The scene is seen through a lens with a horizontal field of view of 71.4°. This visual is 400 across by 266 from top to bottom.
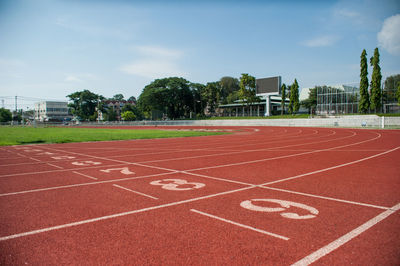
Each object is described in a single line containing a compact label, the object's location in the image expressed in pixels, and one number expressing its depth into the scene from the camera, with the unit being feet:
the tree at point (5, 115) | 400.88
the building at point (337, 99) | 165.78
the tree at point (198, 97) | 281.95
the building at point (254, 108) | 248.18
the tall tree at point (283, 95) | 227.81
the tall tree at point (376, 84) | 154.71
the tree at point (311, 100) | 257.96
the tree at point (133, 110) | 390.21
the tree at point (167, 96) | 257.75
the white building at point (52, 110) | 465.47
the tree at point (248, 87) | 218.07
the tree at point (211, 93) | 276.21
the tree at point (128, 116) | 346.13
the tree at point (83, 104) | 378.98
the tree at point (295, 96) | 214.48
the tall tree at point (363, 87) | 157.69
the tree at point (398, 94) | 147.84
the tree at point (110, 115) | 376.68
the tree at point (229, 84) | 369.67
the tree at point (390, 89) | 155.61
